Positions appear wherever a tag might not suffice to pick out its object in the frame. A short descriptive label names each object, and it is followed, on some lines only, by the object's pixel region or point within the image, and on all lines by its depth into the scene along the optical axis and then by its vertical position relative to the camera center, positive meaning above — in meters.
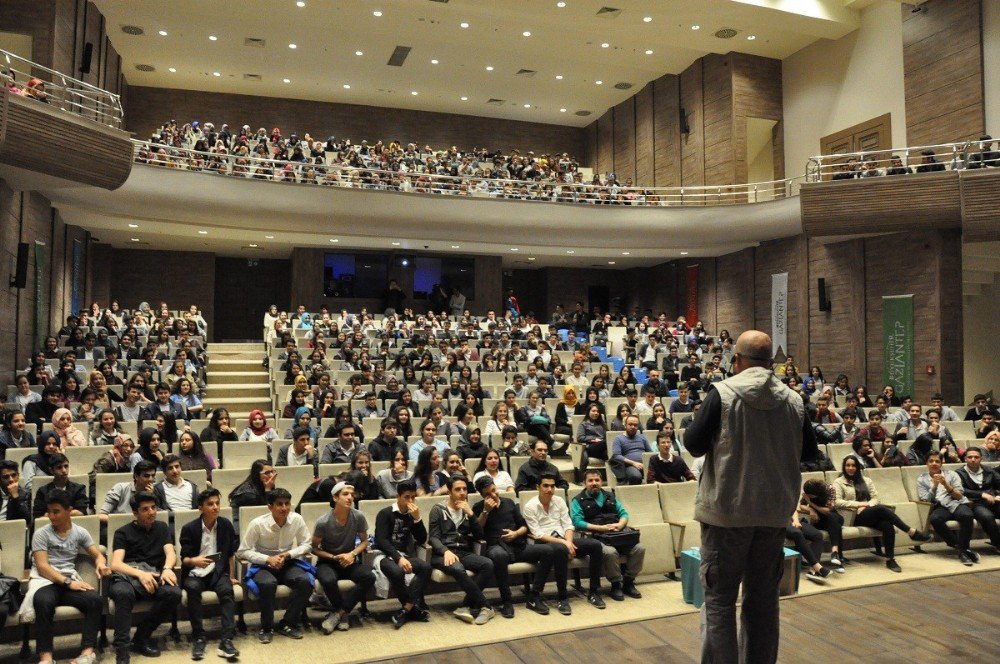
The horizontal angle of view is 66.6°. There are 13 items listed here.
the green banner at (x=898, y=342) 12.05 +0.25
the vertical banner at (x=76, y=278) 13.20 +1.31
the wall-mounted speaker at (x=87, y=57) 12.40 +4.86
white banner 14.64 +0.85
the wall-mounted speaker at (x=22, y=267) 9.88 +1.10
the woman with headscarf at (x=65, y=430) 6.43 -0.66
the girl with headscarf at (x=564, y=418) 8.68 -0.72
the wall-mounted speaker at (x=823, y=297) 13.62 +1.08
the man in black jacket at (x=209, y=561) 4.21 -1.20
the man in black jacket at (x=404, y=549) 4.60 -1.25
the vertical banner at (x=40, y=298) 10.80 +0.77
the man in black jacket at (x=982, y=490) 6.01 -1.08
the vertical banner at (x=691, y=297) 17.16 +1.34
